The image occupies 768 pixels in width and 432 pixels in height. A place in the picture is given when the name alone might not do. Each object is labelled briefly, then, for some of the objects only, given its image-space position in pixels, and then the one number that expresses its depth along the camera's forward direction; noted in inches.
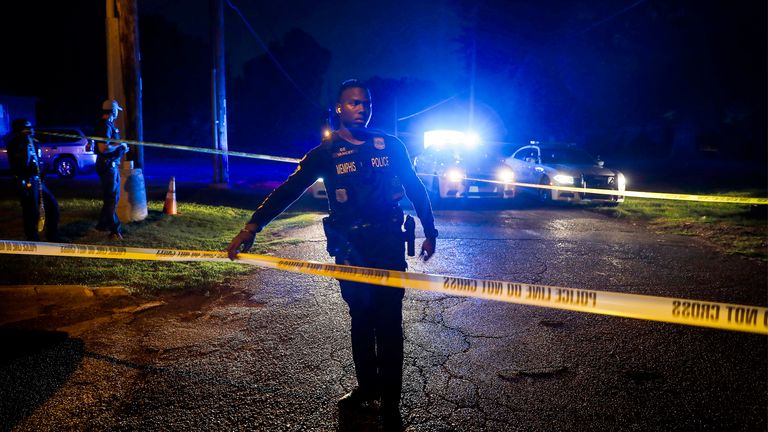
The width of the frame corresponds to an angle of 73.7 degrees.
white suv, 725.3
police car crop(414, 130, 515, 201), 498.6
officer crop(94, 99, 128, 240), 297.4
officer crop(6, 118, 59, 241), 257.6
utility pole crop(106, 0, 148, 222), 334.6
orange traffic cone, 395.1
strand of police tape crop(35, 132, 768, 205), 194.5
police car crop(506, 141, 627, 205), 514.9
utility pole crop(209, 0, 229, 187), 595.3
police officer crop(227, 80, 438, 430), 116.0
